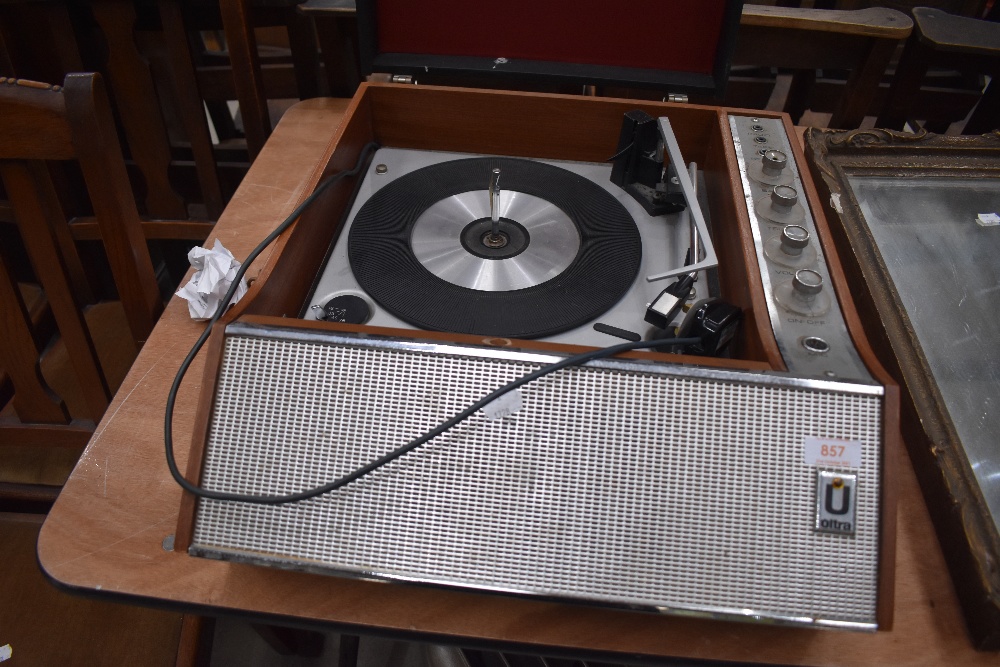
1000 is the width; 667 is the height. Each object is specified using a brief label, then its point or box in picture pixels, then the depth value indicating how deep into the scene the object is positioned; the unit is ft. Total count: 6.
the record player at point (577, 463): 2.10
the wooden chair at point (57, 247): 2.80
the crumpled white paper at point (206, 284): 3.29
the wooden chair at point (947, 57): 4.16
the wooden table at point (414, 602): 2.29
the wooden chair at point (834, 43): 4.27
